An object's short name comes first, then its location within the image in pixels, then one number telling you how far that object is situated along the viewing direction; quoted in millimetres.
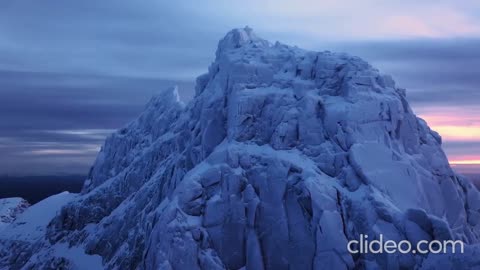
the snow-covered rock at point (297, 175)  62688
